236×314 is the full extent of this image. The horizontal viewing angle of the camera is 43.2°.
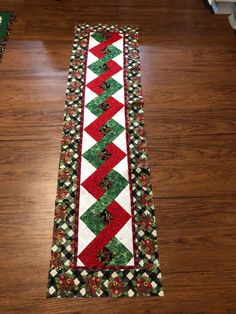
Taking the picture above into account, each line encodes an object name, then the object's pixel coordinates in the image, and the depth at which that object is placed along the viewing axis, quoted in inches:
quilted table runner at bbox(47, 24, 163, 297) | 52.7
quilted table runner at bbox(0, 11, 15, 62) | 89.0
